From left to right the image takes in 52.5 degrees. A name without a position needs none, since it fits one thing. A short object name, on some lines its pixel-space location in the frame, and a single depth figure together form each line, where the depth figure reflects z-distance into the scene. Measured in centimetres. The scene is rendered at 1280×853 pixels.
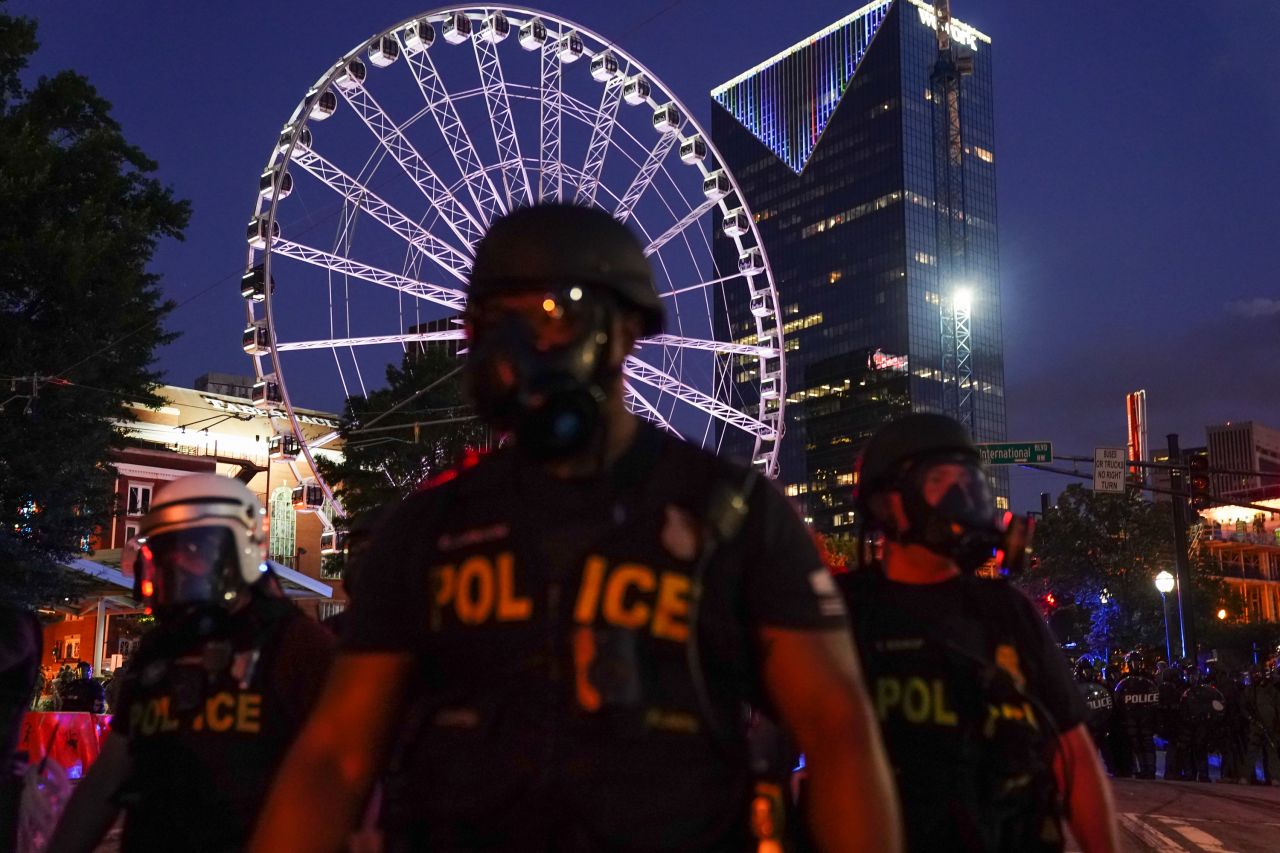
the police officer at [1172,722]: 1775
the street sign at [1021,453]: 2359
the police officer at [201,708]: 310
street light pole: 2797
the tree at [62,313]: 2103
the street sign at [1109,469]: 2445
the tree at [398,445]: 3896
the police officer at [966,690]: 296
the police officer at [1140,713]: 1766
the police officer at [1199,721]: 1738
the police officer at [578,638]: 171
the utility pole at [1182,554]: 2666
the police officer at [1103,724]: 1723
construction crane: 6141
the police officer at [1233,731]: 1823
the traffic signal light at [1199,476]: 2284
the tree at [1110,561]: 5331
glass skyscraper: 12531
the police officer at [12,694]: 367
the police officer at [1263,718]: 1814
